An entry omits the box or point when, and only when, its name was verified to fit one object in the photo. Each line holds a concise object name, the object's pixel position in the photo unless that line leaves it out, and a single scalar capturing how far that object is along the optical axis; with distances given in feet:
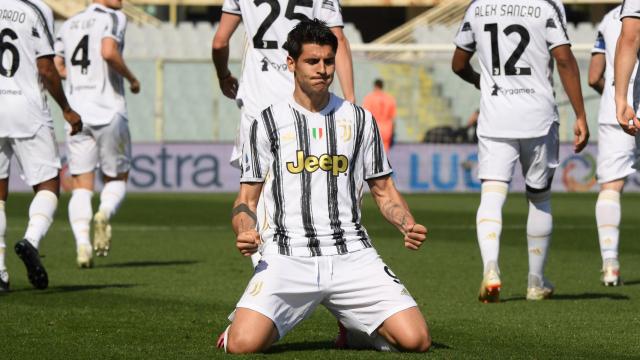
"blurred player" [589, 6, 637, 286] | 61.62
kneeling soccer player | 39.96
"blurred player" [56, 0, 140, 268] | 73.92
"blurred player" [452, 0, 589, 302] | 54.60
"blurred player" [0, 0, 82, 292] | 57.52
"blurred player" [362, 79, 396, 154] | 166.71
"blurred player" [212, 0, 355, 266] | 49.75
